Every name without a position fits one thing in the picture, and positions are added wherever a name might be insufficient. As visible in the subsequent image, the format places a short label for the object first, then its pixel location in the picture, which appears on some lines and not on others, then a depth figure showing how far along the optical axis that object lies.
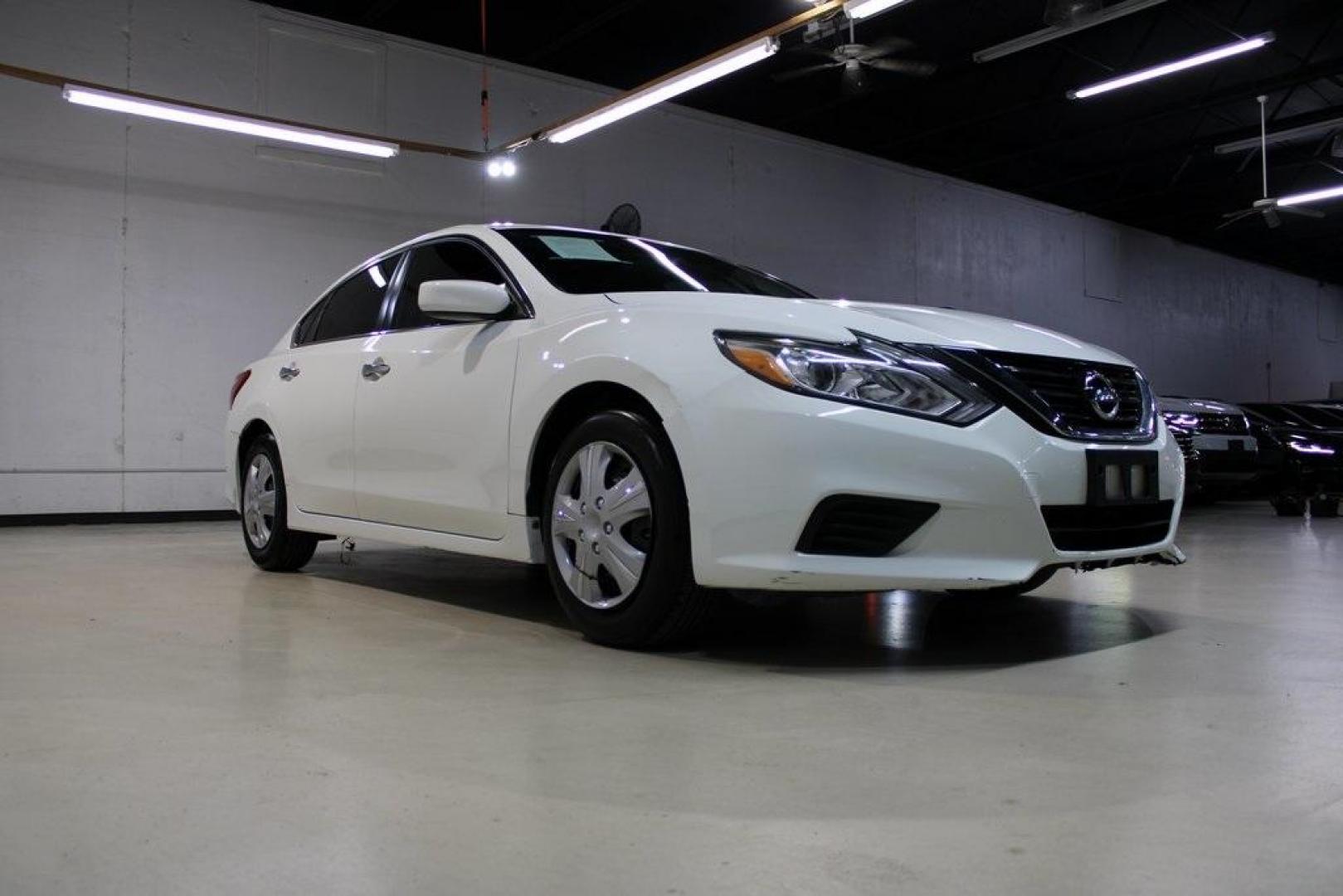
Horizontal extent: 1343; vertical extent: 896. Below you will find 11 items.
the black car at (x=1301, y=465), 9.38
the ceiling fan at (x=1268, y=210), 13.20
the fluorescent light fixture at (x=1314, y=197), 13.17
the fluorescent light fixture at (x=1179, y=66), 9.18
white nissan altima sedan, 2.56
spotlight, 9.92
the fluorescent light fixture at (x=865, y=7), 6.21
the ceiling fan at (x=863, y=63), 8.12
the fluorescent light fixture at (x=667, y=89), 6.94
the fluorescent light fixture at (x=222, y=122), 7.08
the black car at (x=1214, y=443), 9.01
